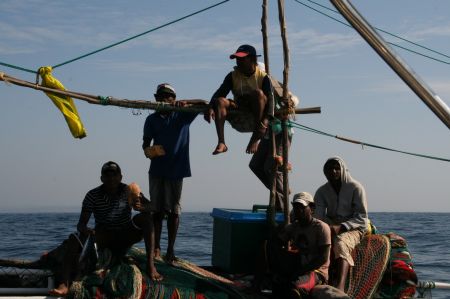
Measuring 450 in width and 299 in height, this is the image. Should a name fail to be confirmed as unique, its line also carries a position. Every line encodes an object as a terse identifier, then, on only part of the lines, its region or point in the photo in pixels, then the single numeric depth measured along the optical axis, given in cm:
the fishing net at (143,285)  727
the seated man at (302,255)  739
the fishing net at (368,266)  793
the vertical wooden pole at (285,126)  829
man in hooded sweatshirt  780
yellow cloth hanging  790
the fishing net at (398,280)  821
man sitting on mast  812
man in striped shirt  764
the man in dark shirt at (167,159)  827
